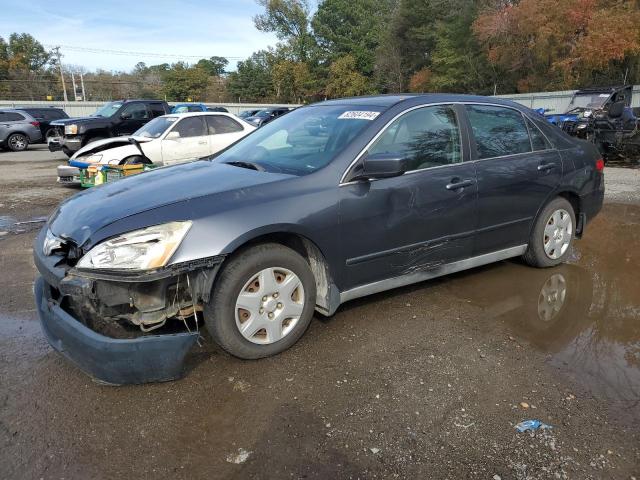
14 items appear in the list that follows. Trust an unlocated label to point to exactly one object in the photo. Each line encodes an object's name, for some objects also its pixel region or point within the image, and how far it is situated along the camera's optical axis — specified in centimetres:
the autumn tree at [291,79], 6309
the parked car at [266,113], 2525
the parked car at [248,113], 2946
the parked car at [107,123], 1378
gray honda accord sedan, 273
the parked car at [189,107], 1814
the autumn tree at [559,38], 2834
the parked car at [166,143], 933
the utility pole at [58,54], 5952
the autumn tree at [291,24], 6400
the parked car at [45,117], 1966
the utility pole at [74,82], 6320
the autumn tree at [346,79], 5966
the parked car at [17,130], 1859
